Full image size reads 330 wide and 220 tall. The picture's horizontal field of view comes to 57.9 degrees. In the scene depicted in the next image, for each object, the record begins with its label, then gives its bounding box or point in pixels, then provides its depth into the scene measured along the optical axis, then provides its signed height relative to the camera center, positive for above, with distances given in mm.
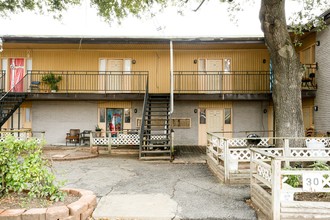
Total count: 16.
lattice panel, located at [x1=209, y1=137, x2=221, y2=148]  10033 -824
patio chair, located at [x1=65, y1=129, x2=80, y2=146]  16203 -953
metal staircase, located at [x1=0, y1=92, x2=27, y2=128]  14438 +810
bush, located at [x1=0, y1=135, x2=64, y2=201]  5148 -921
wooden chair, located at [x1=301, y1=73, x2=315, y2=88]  14872 +1909
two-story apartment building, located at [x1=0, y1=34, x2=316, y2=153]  17047 +2066
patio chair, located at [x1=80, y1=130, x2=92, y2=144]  16034 -997
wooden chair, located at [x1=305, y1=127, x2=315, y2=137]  14430 -677
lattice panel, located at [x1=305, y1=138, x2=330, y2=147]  11188 -896
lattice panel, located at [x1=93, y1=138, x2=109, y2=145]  14806 -1123
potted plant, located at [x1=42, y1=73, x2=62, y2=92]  16750 +2151
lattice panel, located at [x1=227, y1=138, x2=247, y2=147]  14008 -1187
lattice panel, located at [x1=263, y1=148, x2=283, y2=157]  8502 -985
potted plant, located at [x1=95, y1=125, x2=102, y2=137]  16597 -647
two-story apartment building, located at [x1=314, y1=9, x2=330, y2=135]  13611 +1722
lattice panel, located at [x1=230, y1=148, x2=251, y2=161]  8706 -1020
